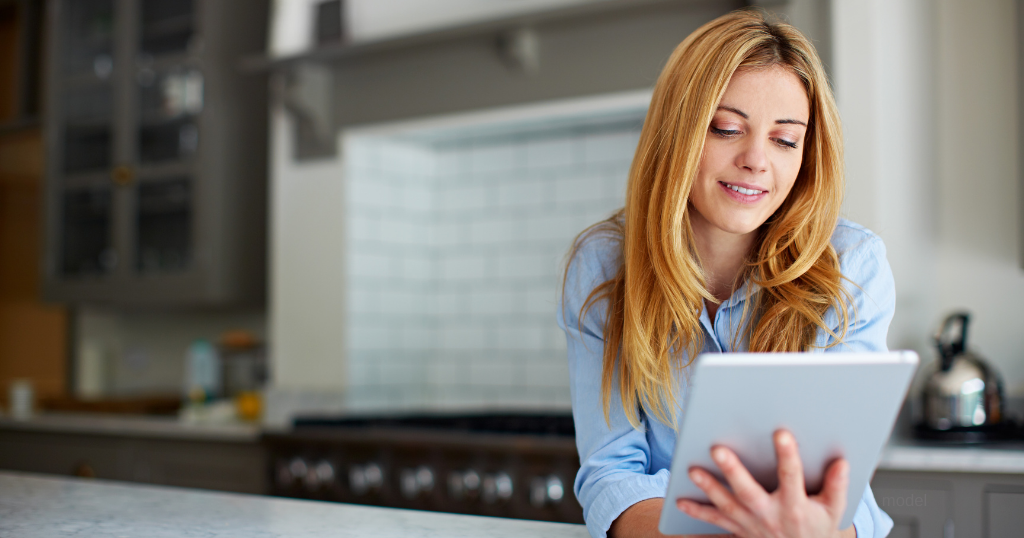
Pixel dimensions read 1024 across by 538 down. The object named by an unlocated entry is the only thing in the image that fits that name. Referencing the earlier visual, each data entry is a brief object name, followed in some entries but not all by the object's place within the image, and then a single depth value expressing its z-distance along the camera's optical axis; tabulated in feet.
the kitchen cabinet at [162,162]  11.89
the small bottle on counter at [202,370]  13.19
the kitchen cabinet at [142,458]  10.39
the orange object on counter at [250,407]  11.76
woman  3.79
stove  8.30
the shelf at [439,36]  8.89
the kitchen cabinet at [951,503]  6.61
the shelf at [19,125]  14.53
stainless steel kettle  7.53
